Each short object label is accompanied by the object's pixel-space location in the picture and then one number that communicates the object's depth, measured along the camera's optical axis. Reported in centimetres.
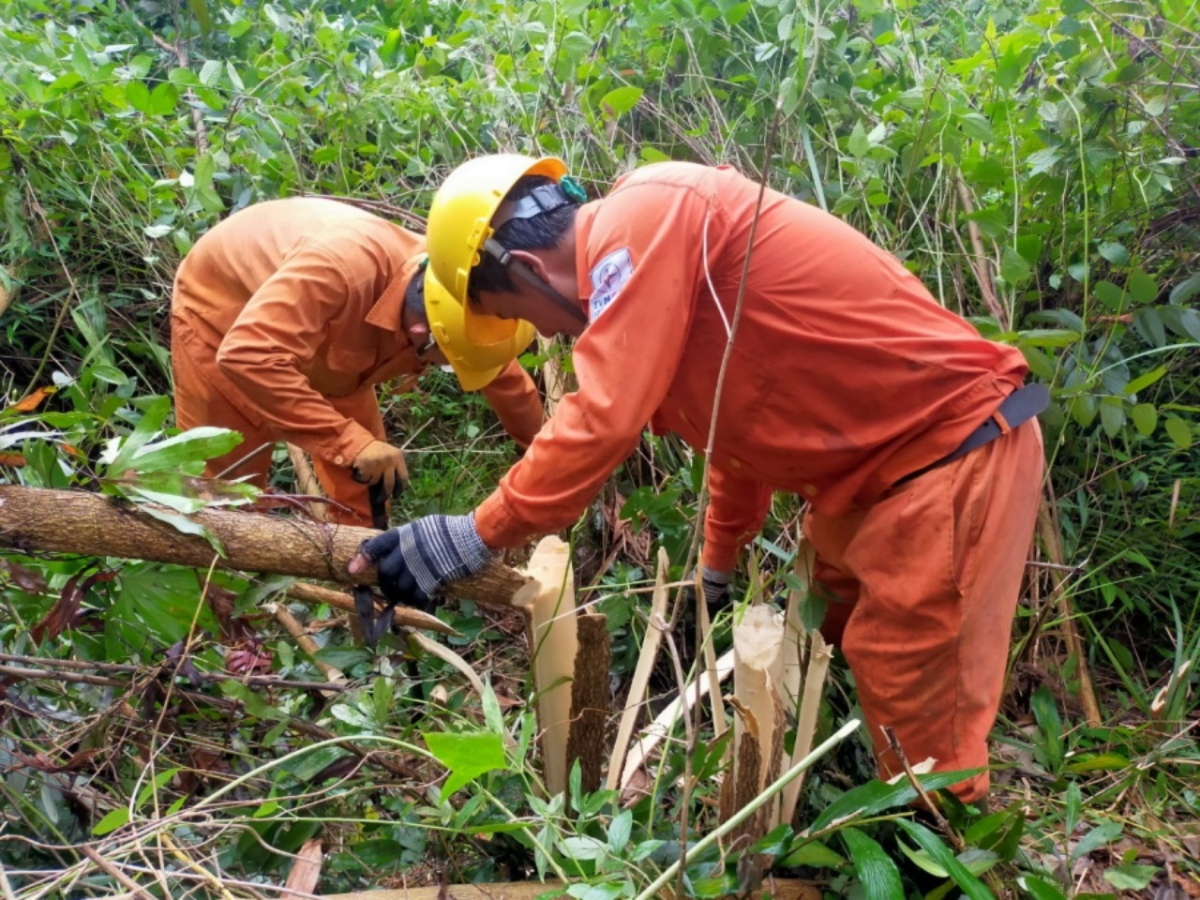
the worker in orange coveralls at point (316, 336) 257
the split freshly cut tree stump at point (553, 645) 159
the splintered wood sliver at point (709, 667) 115
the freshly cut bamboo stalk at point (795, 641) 180
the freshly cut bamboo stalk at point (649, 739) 167
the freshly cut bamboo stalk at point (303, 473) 338
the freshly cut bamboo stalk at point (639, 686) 162
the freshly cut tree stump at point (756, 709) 133
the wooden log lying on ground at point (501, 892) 134
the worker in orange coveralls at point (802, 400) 147
